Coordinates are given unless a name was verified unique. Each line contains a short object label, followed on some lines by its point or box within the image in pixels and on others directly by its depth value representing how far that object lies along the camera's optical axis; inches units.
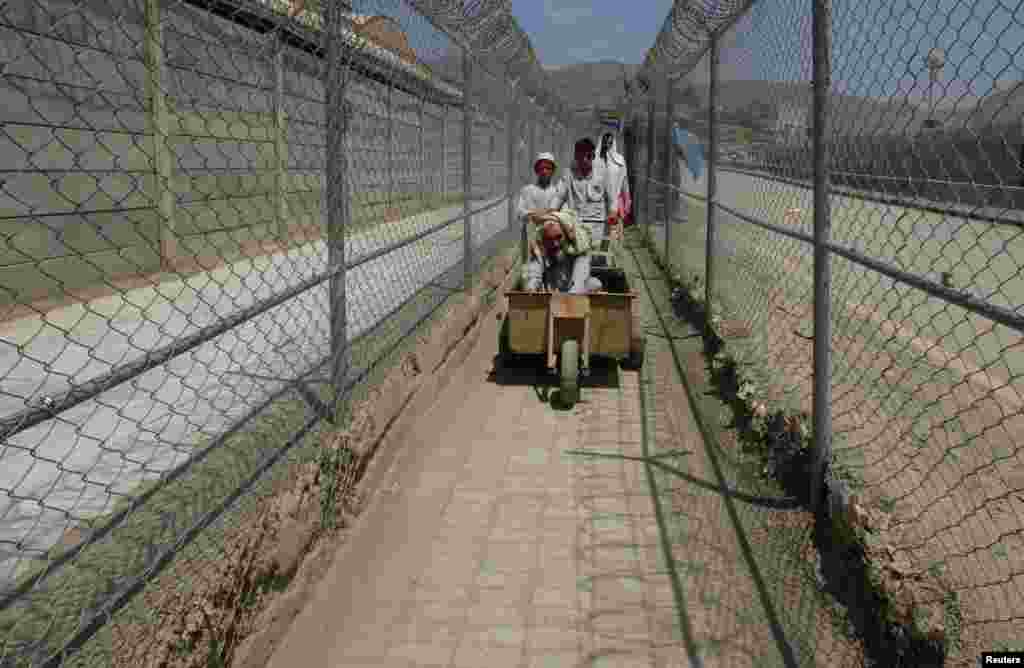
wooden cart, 236.2
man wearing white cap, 268.7
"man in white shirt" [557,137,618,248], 303.6
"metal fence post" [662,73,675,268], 401.7
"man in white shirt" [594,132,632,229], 313.6
